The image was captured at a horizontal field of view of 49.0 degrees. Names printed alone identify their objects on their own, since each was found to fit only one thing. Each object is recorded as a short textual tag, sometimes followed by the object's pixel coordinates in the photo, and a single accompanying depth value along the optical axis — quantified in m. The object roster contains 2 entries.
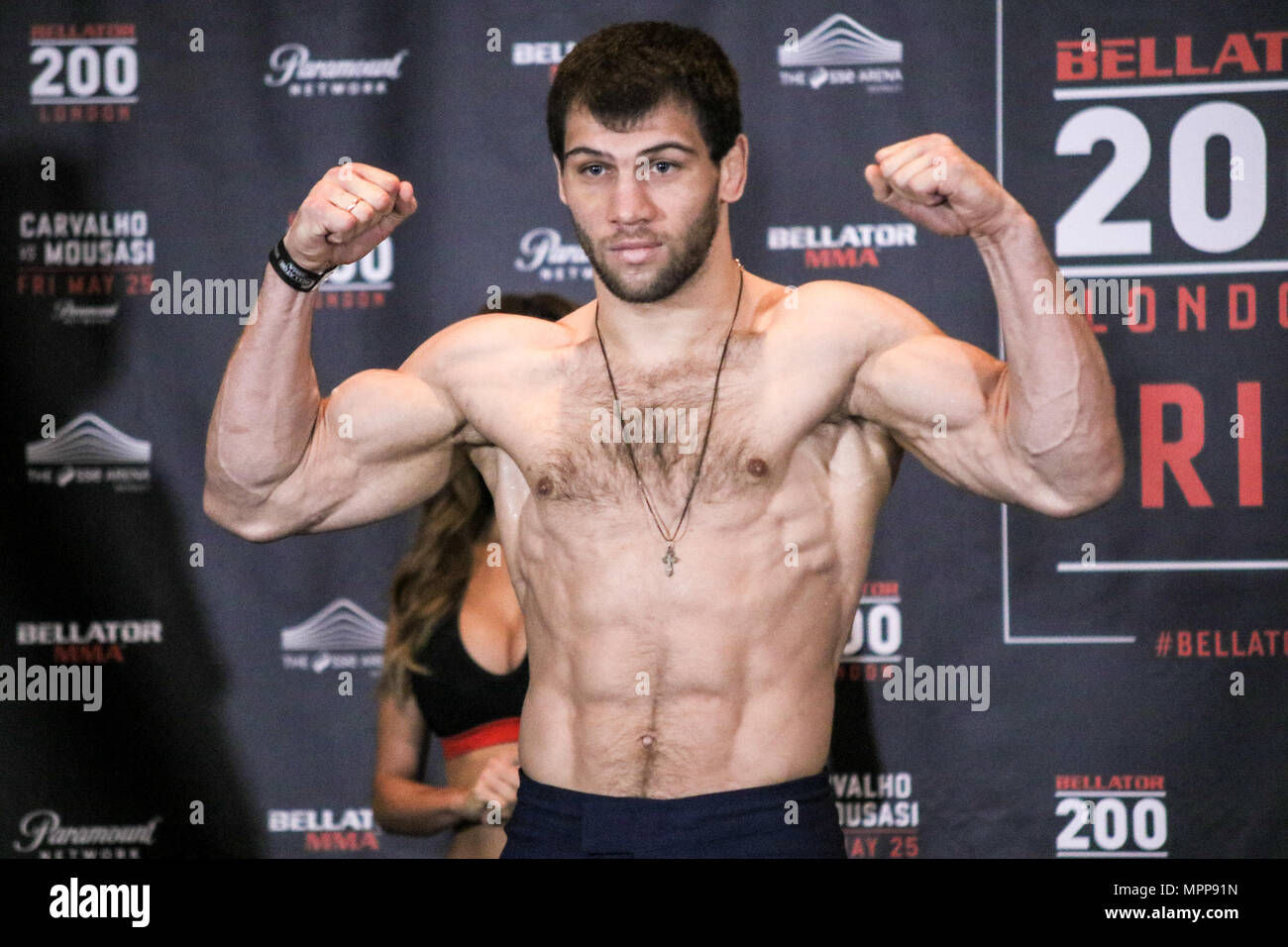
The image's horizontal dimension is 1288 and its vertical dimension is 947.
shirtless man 2.16
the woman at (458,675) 2.80
